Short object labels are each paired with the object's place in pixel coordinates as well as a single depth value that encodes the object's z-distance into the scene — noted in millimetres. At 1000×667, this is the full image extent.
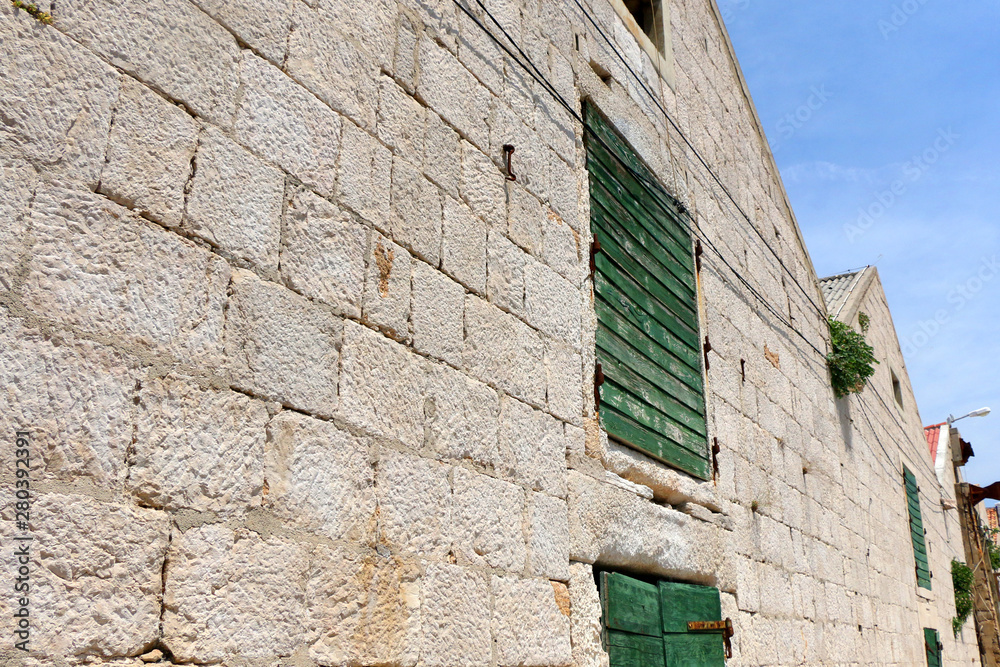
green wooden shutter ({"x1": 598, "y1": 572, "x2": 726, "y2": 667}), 3174
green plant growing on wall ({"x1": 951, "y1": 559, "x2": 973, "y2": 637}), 12125
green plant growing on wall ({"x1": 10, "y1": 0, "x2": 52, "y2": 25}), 1611
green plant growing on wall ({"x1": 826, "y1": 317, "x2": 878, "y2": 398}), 7320
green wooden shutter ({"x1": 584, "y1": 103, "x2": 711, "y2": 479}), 3711
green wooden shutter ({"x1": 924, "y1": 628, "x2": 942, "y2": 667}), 8966
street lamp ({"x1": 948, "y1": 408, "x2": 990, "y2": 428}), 15434
